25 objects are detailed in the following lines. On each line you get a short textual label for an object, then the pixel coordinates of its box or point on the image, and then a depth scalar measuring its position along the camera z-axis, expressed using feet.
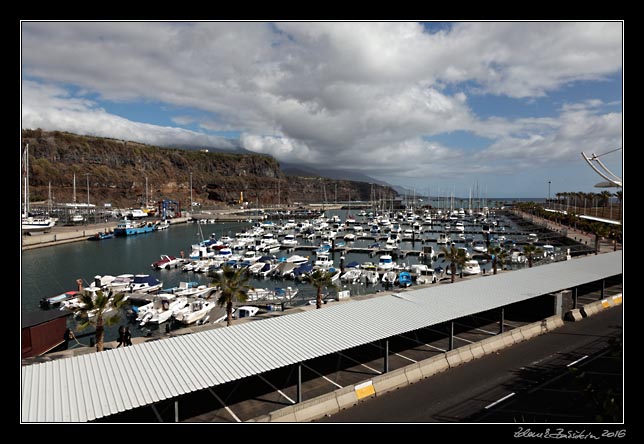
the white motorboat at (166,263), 179.89
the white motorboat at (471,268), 158.58
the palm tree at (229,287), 73.77
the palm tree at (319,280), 87.97
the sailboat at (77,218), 336.14
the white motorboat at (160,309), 102.59
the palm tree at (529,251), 142.76
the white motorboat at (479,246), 222.15
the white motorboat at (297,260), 182.78
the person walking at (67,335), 76.69
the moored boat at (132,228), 299.95
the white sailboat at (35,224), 266.08
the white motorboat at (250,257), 183.76
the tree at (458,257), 119.24
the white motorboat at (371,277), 152.45
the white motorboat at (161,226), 345.29
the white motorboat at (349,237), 269.99
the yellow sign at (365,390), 48.65
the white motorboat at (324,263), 173.12
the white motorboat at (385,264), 165.22
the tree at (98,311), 60.49
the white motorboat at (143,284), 133.59
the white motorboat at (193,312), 102.01
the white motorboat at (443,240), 255.15
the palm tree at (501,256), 134.31
